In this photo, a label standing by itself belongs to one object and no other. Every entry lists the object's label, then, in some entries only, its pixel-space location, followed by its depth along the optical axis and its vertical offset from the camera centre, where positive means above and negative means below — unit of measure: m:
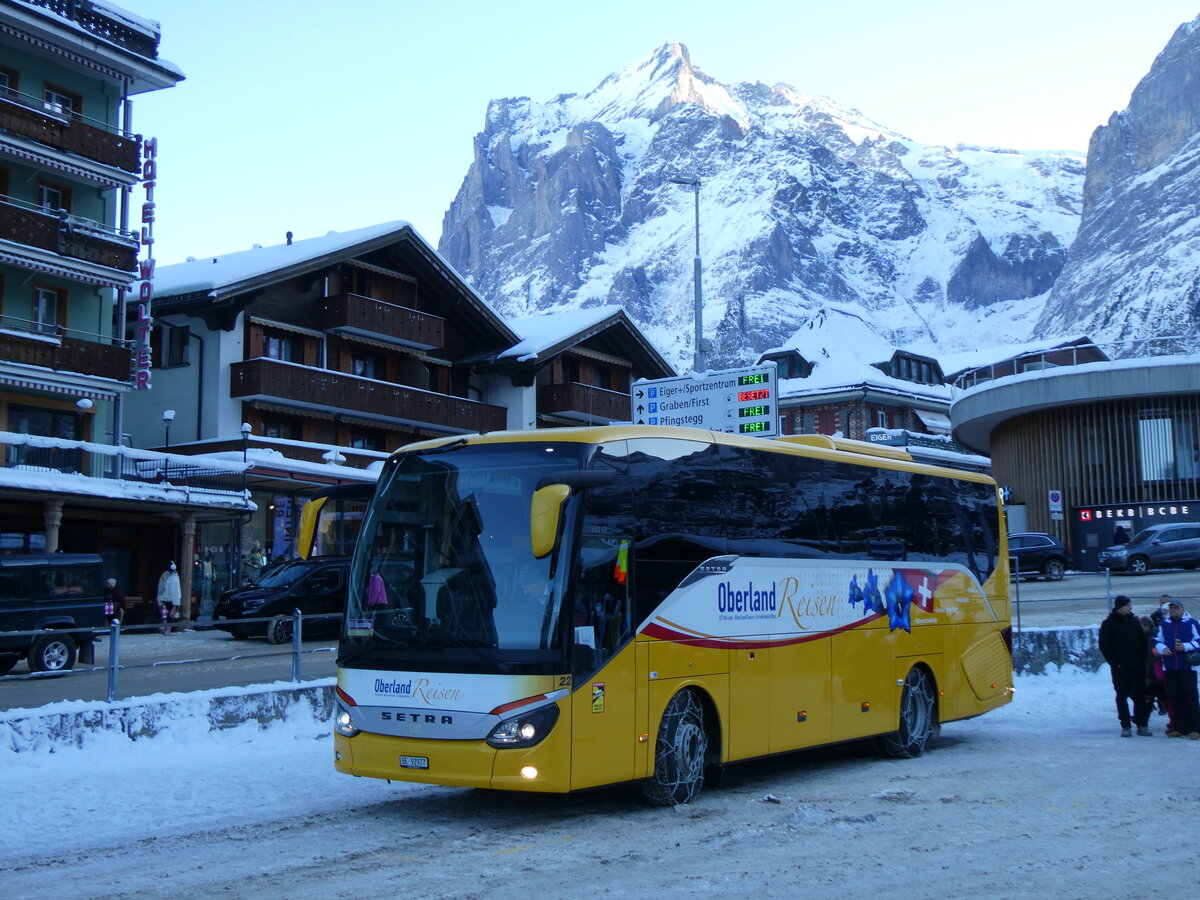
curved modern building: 45.00 +5.18
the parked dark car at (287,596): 25.91 +0.03
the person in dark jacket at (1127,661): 15.67 -0.88
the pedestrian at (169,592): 30.05 +0.15
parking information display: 23.33 +3.47
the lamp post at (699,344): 27.16 +5.21
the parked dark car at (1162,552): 39.38 +1.03
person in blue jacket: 15.41 -0.97
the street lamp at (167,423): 34.97 +4.79
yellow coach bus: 9.78 -0.16
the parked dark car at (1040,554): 39.44 +1.01
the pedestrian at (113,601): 27.16 -0.04
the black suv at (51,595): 20.88 +0.09
